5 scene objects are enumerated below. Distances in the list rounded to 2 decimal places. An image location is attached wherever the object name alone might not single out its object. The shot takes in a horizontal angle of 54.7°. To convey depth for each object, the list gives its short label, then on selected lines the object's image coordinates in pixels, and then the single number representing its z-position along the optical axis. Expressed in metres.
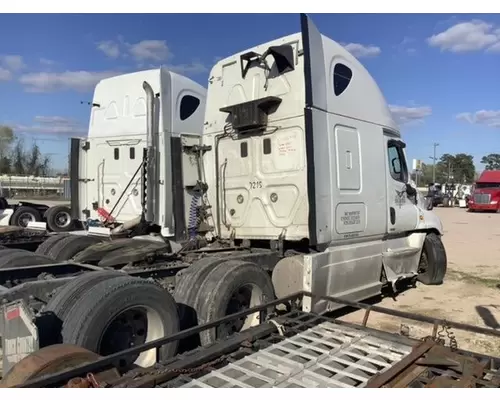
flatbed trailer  2.87
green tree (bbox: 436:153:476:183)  91.38
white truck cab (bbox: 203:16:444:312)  5.77
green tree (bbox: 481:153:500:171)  112.62
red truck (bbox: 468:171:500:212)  35.38
